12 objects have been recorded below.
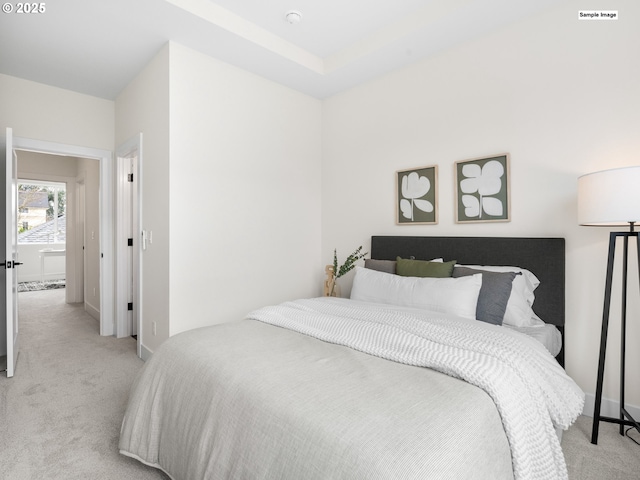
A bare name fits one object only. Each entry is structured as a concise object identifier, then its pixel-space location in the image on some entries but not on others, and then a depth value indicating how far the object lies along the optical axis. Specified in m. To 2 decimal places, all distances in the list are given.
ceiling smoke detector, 2.81
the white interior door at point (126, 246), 4.05
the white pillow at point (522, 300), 2.34
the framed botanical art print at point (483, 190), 2.79
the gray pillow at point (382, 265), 2.98
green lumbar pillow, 2.62
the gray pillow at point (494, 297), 2.26
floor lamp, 1.87
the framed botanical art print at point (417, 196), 3.23
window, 8.62
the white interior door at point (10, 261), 2.93
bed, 1.04
